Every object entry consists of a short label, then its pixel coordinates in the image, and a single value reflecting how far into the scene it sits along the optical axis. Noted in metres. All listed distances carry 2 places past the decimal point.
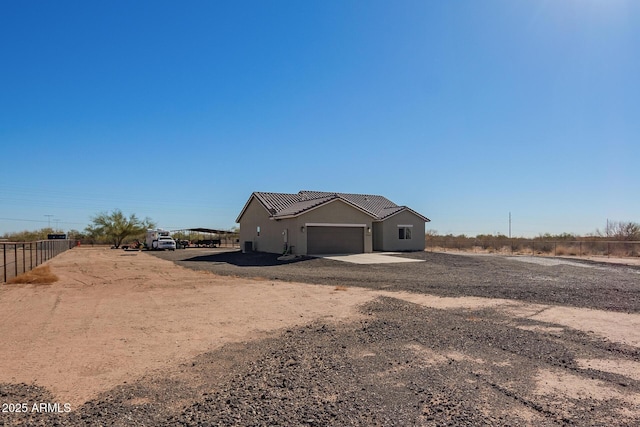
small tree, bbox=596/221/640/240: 41.19
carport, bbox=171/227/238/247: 56.31
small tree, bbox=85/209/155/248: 60.00
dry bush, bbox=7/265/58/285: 15.22
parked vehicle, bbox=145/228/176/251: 46.25
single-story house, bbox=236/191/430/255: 28.03
